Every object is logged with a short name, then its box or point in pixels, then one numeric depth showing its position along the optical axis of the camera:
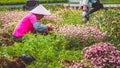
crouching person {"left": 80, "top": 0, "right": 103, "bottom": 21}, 15.66
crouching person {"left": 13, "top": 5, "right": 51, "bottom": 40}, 10.84
